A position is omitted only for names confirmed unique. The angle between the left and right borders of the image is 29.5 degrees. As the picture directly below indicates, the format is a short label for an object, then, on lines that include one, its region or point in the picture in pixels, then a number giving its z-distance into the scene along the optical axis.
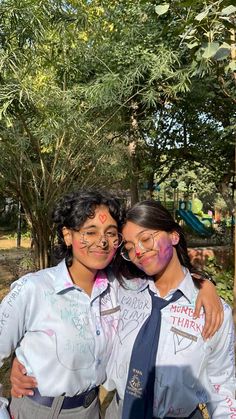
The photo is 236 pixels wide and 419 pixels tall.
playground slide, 11.91
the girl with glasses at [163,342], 1.33
